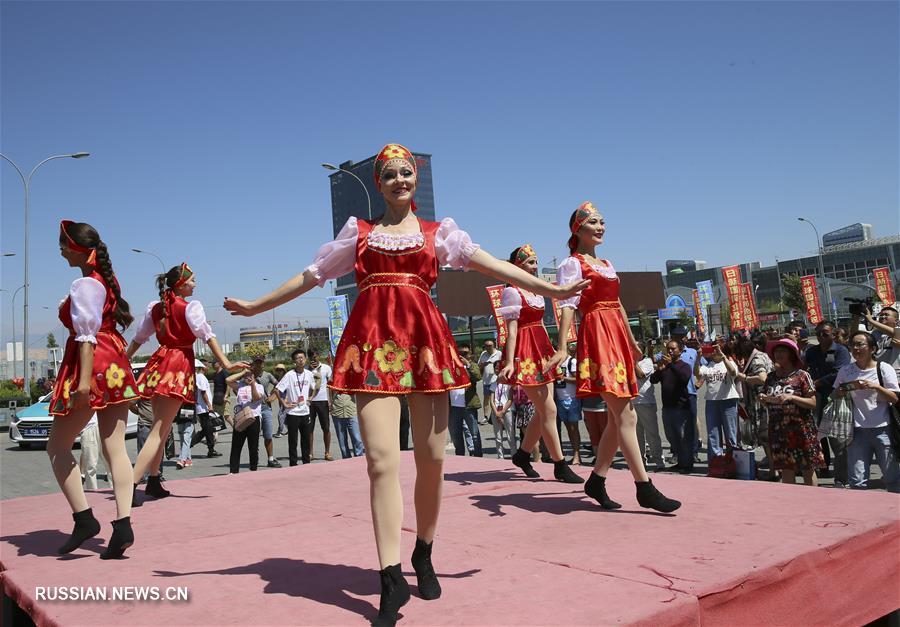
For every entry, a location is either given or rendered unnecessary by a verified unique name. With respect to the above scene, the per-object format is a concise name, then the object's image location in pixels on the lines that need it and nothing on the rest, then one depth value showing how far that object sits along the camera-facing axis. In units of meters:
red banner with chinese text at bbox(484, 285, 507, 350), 21.92
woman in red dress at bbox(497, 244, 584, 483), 6.46
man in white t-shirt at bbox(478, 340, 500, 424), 12.34
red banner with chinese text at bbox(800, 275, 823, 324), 29.22
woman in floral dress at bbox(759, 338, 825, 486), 7.11
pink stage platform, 3.08
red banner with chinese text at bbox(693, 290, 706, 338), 44.84
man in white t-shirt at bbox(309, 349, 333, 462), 12.65
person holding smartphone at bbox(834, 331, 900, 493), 6.99
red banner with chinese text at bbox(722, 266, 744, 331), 36.06
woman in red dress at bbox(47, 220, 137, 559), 4.58
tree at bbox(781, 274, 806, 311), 68.81
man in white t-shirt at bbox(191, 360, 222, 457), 12.27
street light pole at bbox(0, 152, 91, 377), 26.22
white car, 19.28
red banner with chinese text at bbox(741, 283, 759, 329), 36.34
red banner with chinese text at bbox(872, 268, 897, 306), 31.45
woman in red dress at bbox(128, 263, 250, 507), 6.35
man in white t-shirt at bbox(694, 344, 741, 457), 9.34
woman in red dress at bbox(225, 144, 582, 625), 3.29
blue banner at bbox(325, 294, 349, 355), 23.83
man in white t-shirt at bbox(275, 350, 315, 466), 11.94
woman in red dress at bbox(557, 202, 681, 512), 5.02
